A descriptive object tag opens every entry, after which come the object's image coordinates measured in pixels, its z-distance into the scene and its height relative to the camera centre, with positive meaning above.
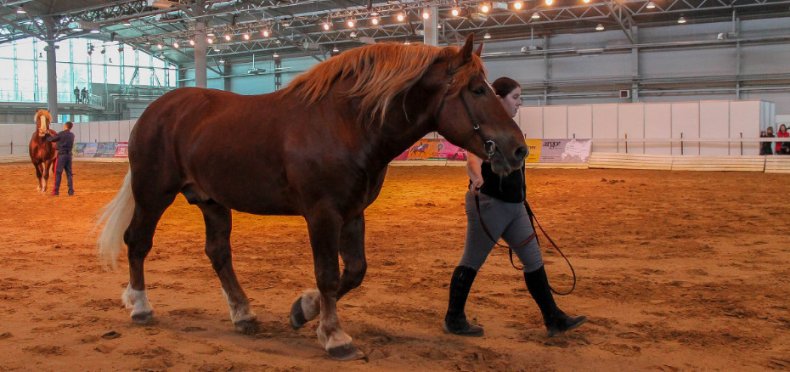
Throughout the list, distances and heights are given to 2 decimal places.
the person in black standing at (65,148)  14.71 +0.57
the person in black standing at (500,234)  4.16 -0.43
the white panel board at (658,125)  24.17 +1.55
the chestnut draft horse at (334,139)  3.66 +0.18
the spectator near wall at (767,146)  21.92 +0.65
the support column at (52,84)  37.12 +5.09
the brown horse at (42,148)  15.24 +0.60
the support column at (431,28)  23.16 +4.99
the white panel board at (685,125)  23.72 +1.49
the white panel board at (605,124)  25.16 +1.67
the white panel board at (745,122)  22.72 +1.54
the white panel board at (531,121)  27.06 +1.96
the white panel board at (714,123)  23.27 +1.52
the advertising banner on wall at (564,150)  23.72 +0.63
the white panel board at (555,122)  26.38 +1.87
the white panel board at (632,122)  24.64 +1.68
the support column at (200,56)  29.83 +5.34
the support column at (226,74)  44.58 +6.64
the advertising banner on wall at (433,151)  25.38 +0.72
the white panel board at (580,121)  25.72 +1.83
